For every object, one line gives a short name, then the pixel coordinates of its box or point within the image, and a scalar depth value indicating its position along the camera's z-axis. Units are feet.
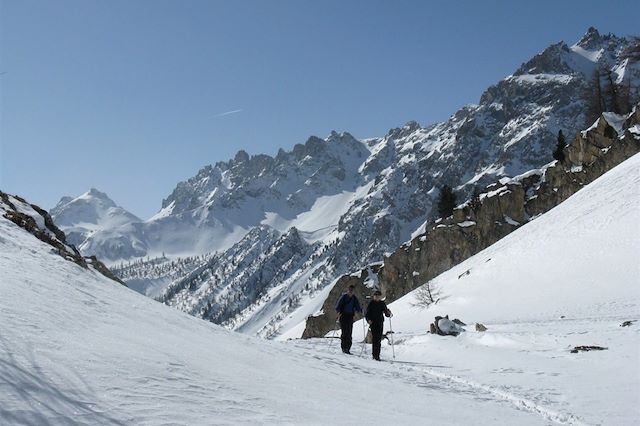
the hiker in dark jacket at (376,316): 55.26
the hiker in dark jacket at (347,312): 58.39
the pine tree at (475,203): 242.99
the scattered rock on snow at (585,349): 42.01
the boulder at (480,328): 61.77
